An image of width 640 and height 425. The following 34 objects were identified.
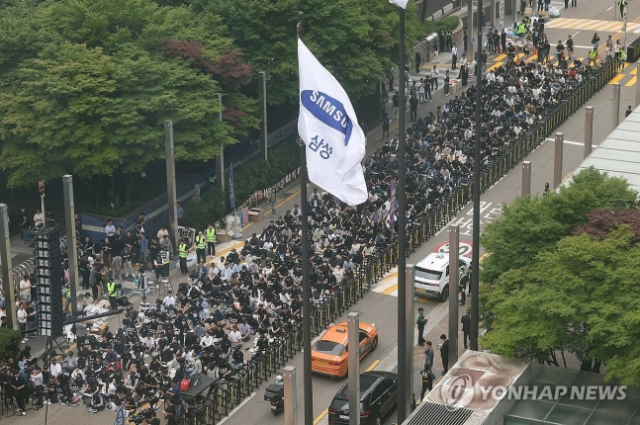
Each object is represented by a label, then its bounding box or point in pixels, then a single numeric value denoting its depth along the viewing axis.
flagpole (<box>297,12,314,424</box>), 30.95
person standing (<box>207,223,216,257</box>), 55.34
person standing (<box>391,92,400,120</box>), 72.69
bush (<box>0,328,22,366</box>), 43.62
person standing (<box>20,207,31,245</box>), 58.38
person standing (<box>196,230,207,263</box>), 54.16
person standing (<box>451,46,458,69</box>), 79.24
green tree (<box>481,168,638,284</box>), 40.81
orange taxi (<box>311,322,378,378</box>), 44.50
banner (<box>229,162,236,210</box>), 60.72
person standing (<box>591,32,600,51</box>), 80.20
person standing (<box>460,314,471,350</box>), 44.19
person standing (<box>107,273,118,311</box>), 49.84
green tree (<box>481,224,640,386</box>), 36.31
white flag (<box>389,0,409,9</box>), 31.62
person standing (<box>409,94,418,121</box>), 70.56
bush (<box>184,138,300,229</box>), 59.00
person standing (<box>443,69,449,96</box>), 74.19
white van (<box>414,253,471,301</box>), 50.22
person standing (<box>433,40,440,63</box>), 81.62
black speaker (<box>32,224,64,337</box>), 44.31
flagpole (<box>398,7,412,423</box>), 33.16
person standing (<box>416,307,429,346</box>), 46.62
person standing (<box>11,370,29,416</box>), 43.12
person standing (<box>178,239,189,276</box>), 53.72
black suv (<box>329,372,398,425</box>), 40.47
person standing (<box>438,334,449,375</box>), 43.09
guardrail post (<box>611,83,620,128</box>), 60.72
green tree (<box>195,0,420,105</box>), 64.50
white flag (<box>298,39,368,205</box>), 29.81
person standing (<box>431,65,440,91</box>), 75.39
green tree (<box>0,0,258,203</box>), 57.03
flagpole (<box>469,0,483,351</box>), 37.75
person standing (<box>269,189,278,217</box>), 60.56
